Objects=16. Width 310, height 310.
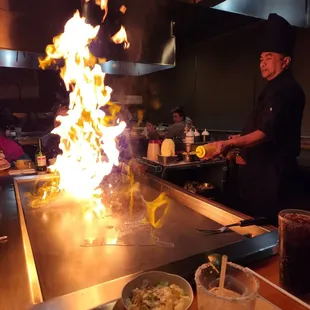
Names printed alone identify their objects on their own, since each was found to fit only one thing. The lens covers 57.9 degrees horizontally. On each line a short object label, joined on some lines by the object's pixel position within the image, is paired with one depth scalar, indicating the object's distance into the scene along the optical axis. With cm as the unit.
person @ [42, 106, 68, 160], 283
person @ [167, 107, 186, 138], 451
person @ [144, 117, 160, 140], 362
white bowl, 69
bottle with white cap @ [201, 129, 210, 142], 388
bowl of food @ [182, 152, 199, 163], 295
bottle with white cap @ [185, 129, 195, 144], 313
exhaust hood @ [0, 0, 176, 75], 232
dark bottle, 217
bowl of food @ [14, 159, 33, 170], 227
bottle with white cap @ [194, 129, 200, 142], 370
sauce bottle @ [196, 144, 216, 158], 174
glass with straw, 61
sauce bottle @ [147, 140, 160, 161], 292
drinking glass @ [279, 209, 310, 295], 77
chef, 201
